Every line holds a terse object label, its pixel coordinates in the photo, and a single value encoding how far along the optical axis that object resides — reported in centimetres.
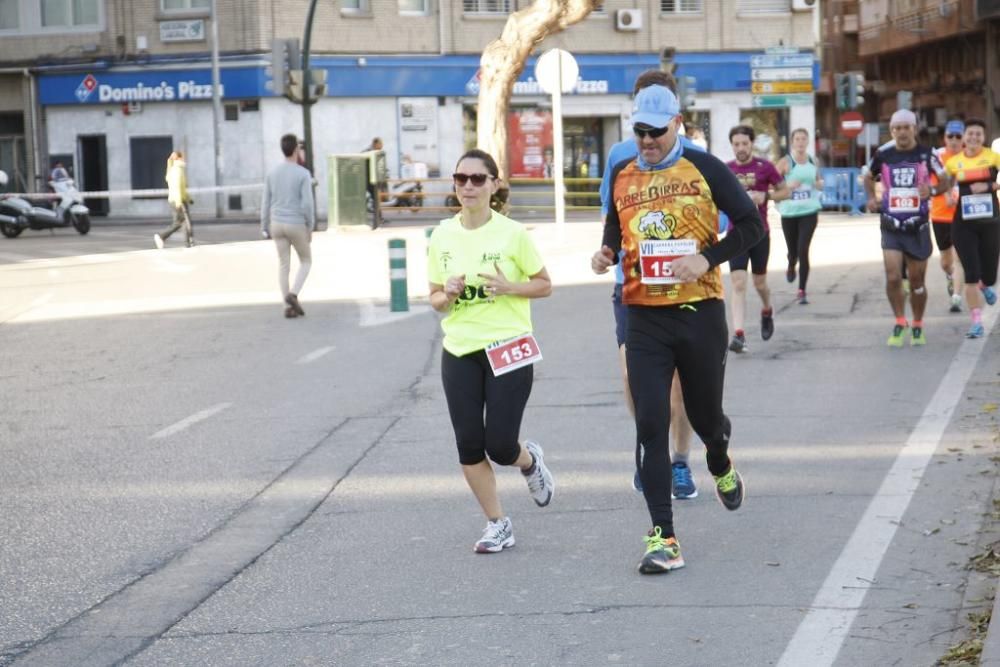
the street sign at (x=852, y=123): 5169
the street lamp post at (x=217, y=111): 4531
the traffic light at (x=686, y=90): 3716
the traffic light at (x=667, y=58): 3600
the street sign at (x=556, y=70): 2598
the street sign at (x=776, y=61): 4628
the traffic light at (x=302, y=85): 3472
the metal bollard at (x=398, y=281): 1734
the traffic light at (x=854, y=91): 4231
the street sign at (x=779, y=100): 4612
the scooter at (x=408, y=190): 4312
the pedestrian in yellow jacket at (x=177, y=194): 3133
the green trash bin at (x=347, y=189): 3678
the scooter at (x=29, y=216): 3622
